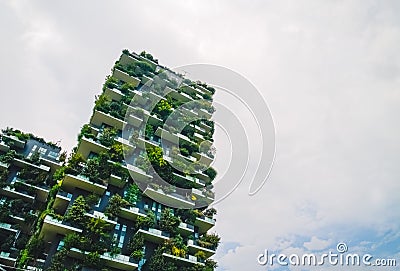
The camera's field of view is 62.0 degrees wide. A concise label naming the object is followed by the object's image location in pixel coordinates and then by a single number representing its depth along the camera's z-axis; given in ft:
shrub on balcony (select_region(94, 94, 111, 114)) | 85.79
